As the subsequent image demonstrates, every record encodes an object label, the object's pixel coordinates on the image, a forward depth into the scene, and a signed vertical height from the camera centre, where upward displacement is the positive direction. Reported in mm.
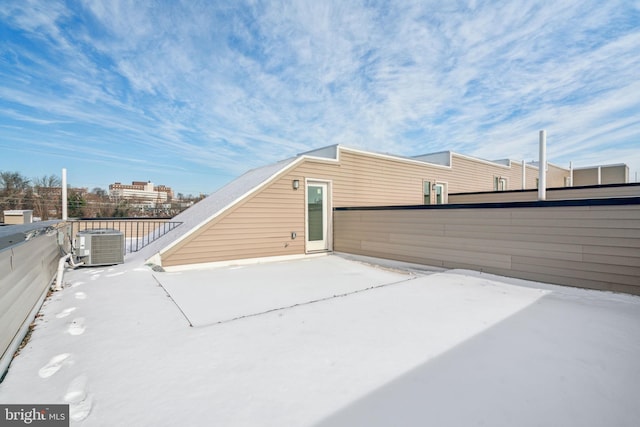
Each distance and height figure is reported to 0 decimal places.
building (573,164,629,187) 15523 +2560
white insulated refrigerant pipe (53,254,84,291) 3711 -961
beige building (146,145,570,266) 5969 +351
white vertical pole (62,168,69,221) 6328 +445
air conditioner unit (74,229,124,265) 4883 -673
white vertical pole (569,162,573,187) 16136 +2687
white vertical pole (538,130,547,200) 4934 +1004
